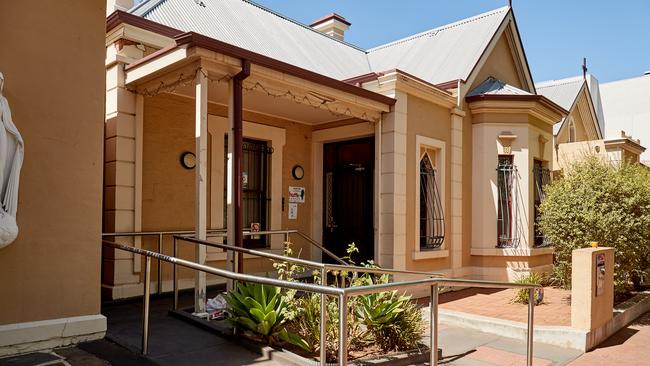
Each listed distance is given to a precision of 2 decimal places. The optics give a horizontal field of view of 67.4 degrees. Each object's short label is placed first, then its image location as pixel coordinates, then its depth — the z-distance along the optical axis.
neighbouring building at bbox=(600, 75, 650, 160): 25.23
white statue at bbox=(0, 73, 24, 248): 3.50
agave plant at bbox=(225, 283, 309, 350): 4.36
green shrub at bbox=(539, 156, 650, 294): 7.43
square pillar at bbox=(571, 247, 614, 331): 5.93
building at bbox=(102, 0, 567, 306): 6.22
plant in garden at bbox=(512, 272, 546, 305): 7.63
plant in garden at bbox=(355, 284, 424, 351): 4.80
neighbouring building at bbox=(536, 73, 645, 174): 12.47
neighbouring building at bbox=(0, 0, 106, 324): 3.72
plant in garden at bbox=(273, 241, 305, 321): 4.45
